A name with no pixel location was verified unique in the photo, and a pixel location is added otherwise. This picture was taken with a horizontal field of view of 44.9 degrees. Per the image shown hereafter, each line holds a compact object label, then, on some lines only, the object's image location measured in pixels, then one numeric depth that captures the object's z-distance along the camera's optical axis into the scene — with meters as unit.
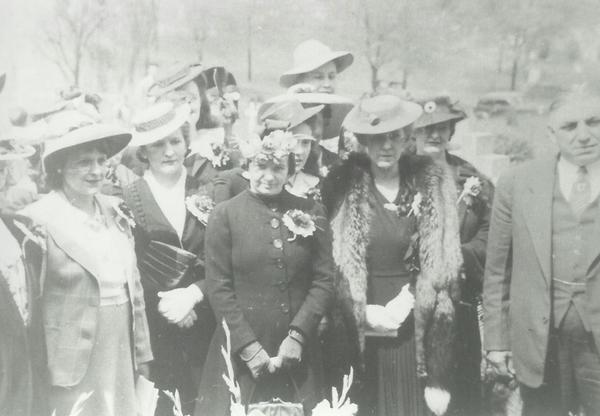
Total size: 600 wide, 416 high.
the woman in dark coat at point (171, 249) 3.87
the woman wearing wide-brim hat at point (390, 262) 3.70
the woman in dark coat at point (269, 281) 3.60
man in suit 3.56
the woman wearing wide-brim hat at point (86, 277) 3.79
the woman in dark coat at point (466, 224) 3.86
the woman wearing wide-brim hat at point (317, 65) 4.04
